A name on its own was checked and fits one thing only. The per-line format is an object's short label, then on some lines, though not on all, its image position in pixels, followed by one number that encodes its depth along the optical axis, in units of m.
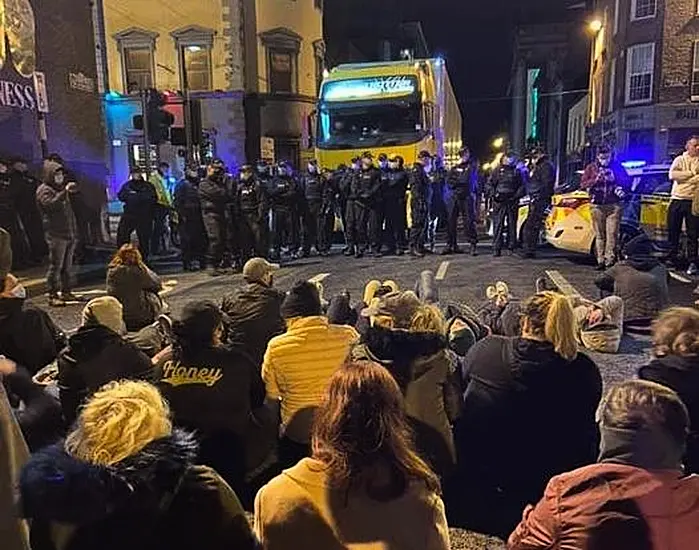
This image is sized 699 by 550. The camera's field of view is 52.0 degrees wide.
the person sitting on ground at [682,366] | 3.50
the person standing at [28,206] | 12.67
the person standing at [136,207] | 13.02
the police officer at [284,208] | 13.87
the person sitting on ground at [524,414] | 3.68
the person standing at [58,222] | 9.43
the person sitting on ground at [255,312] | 5.08
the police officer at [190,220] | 12.87
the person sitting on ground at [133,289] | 5.99
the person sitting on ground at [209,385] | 3.54
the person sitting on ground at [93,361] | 3.82
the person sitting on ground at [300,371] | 4.03
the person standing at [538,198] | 12.57
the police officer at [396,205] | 13.77
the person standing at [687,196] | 10.79
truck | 17.06
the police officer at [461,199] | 13.77
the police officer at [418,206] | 13.77
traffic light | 14.61
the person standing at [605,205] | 11.19
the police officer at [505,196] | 12.86
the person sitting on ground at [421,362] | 3.55
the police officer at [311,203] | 14.44
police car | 11.70
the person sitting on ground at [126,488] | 1.96
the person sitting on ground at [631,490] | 2.25
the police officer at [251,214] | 12.83
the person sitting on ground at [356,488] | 2.17
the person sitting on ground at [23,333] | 4.52
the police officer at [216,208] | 12.52
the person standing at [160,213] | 14.91
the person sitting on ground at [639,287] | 7.14
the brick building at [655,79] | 29.22
